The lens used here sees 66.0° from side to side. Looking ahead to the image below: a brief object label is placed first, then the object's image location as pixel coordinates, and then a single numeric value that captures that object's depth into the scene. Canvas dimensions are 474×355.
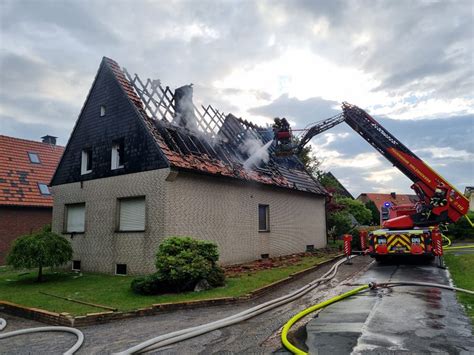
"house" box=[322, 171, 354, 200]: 26.64
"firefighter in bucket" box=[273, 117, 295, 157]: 16.61
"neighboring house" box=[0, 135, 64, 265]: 20.06
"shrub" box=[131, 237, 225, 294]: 9.51
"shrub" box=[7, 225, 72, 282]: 11.55
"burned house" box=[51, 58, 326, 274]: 12.64
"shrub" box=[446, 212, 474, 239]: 26.56
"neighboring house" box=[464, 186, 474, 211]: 39.03
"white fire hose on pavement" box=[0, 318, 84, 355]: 6.29
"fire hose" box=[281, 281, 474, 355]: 5.22
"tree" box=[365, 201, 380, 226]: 51.32
